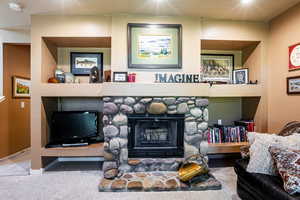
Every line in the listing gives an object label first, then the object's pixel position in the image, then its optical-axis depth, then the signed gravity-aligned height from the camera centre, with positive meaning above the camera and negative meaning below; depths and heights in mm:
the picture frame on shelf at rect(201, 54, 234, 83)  3648 +638
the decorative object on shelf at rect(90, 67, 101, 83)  3169 +409
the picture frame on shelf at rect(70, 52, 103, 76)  3490 +704
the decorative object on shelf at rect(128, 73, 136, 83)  2945 +347
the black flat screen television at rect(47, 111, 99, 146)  3137 -508
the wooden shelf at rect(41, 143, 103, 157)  2934 -878
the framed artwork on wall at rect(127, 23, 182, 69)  2990 +876
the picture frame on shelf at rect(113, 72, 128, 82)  2904 +342
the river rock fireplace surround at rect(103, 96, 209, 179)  2881 -546
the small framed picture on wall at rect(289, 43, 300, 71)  2654 +623
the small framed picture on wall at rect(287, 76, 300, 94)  2664 +204
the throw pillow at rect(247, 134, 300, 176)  1833 -562
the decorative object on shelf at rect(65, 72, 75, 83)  3261 +385
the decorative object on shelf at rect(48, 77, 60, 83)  3102 +314
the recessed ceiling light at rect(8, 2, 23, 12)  2586 +1351
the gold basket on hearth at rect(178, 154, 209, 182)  2508 -1008
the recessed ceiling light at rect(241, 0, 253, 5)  2586 +1399
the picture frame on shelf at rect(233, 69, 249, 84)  3344 +417
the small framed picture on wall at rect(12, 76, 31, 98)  3918 +254
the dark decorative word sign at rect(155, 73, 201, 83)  2994 +337
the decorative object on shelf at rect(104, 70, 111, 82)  3224 +404
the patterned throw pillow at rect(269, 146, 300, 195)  1503 -615
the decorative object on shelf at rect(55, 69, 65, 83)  3240 +410
